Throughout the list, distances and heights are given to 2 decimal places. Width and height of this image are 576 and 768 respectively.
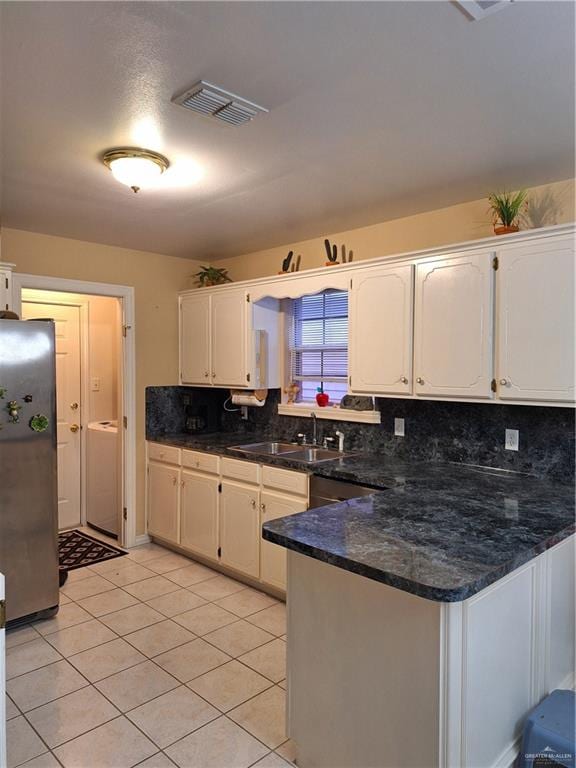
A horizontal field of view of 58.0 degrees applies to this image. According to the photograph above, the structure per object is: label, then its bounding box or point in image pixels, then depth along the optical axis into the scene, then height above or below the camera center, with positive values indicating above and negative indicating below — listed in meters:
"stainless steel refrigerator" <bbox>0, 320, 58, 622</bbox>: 2.94 -0.55
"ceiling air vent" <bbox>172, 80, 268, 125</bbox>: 1.78 +0.96
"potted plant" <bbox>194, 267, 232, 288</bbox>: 4.35 +0.82
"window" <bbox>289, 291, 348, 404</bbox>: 3.74 +0.22
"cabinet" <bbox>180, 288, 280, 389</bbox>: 3.92 +0.27
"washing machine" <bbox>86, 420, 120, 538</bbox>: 4.55 -0.94
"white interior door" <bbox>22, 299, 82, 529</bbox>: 4.89 -0.36
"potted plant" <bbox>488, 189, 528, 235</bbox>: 2.61 +0.84
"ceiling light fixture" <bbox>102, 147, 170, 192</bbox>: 2.30 +0.95
